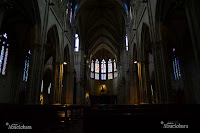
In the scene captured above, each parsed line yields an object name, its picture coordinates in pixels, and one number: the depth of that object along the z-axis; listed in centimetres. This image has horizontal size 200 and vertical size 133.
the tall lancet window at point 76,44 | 2585
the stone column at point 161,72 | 800
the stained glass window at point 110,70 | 4009
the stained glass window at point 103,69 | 4028
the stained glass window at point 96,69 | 4020
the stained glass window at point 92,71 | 3946
